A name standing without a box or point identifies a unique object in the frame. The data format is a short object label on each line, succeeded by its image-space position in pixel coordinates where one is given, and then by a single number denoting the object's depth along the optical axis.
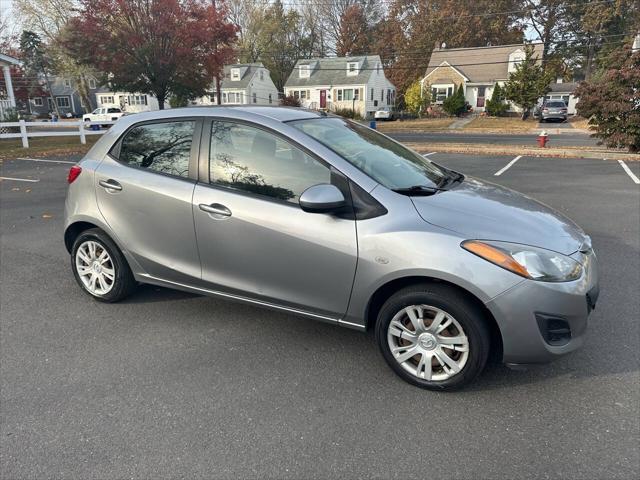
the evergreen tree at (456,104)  42.16
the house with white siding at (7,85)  24.12
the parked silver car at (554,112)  36.81
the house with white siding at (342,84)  49.56
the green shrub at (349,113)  43.56
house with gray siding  67.31
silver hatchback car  2.79
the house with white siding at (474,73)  48.03
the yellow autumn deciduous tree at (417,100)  45.03
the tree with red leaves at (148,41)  22.55
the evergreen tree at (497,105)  40.56
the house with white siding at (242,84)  51.75
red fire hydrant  17.19
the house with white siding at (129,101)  54.30
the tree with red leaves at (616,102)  13.98
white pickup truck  39.72
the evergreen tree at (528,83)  35.12
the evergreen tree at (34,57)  56.57
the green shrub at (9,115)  26.11
